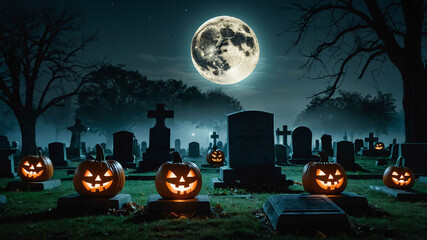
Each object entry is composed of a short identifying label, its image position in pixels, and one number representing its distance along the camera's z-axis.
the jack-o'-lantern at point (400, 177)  9.27
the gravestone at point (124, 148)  20.02
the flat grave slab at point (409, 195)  8.59
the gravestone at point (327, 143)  28.23
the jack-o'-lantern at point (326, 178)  7.59
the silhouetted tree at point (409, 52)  16.52
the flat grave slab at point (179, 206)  6.46
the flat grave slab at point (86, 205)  6.79
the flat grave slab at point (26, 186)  10.30
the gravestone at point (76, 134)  31.75
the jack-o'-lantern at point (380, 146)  32.28
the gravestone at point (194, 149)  31.50
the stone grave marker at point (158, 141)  18.67
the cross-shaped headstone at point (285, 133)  30.22
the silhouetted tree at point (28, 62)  23.52
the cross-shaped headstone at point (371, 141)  31.42
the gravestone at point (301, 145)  22.38
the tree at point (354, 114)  61.44
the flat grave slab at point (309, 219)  5.43
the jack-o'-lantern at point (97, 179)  6.96
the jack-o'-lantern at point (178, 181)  6.71
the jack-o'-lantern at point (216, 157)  20.81
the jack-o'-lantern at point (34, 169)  10.43
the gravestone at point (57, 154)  20.55
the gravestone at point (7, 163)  13.82
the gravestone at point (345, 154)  17.52
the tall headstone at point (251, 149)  11.82
